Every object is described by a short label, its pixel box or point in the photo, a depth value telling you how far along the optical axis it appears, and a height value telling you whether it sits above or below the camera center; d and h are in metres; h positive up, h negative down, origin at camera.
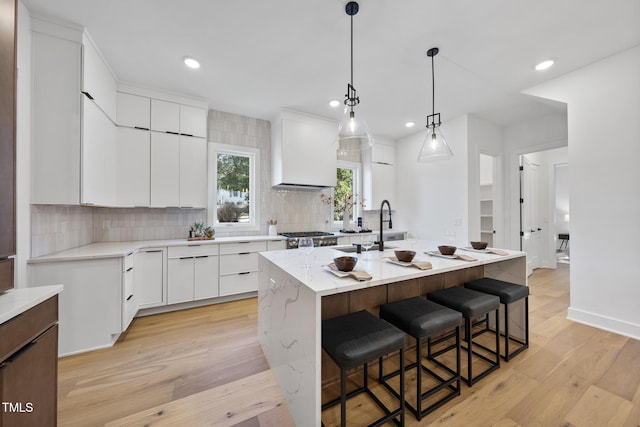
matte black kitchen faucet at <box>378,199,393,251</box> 2.12 -0.27
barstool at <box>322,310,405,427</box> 1.13 -0.65
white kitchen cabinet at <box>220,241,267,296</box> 3.15 -0.72
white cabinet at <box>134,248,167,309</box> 2.68 -0.74
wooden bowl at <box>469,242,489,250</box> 2.19 -0.28
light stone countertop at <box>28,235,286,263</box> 2.02 -0.36
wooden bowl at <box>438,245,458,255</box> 1.89 -0.28
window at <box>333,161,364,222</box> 4.66 +0.47
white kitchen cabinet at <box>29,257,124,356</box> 1.99 -0.76
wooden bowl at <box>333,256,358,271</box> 1.36 -0.28
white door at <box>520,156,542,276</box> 4.20 +0.06
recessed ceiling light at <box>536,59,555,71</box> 2.47 +1.62
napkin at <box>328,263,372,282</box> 1.24 -0.33
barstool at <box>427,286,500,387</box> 1.64 -0.64
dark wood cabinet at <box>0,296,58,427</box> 0.85 -0.63
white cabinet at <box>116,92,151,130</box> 2.77 +1.23
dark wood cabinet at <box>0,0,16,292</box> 1.00 +0.34
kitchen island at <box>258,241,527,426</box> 1.17 -0.58
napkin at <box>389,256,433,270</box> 1.49 -0.32
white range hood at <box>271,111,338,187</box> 3.62 +1.02
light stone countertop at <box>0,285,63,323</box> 0.86 -0.36
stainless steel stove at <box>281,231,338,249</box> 3.53 -0.36
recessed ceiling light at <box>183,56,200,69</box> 2.42 +1.59
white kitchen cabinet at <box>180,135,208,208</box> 3.14 +0.57
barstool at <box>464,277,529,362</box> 1.89 -0.63
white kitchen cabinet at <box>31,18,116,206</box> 1.97 +0.86
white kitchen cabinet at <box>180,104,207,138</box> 3.13 +1.25
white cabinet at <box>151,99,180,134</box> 2.95 +1.24
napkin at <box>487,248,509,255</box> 2.06 -0.32
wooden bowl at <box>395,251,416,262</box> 1.60 -0.28
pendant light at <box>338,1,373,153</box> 1.81 +0.69
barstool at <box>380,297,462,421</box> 1.39 -0.67
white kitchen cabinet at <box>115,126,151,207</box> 2.77 +0.56
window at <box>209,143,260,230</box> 3.61 +0.45
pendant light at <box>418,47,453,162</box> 2.27 +0.68
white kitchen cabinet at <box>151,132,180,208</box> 2.96 +0.56
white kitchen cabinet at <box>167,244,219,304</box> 2.87 -0.74
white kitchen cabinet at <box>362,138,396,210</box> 4.77 +0.86
